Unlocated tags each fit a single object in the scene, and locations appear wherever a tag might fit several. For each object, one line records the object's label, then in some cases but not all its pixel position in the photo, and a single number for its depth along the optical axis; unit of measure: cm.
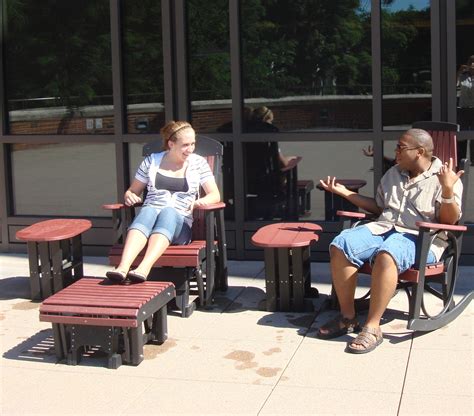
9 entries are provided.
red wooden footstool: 423
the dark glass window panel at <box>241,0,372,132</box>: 625
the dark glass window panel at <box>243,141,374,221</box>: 635
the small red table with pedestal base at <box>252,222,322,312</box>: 514
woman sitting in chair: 511
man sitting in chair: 451
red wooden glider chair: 518
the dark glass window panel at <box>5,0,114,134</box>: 682
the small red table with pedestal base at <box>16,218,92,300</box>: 559
